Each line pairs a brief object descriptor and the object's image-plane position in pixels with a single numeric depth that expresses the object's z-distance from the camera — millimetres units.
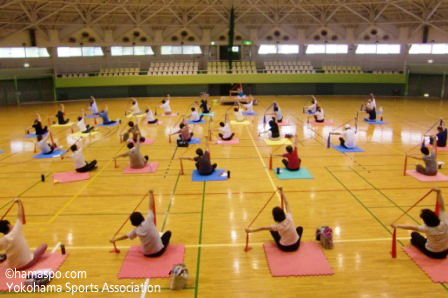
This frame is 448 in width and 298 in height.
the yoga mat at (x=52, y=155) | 16328
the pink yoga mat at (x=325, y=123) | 23031
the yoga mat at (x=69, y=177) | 13025
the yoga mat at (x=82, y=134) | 20375
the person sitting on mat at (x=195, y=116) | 23500
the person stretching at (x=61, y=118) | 23250
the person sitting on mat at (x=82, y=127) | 20766
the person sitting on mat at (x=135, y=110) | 26373
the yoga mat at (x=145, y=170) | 13875
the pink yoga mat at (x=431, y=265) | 7057
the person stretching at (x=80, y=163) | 13695
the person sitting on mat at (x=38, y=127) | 19094
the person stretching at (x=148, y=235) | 7509
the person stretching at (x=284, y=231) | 7708
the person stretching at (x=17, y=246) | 7078
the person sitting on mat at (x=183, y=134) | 17888
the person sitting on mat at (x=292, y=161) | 13684
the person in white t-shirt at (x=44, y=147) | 16359
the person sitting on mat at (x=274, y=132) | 18531
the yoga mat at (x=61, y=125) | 23562
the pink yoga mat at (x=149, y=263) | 7316
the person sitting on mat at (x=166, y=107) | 26547
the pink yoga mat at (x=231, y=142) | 18453
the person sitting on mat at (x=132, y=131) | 17742
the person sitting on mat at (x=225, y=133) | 18734
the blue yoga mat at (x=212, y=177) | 12984
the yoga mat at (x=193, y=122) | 23625
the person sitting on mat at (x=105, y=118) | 23188
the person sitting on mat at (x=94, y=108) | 24950
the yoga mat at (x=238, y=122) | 23688
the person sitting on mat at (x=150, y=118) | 23391
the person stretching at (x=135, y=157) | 14027
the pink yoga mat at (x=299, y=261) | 7320
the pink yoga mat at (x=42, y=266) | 7012
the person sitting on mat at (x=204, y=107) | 27047
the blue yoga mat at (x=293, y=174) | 13059
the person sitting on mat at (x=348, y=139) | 16797
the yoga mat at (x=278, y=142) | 18031
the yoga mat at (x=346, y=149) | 16617
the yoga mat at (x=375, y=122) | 23361
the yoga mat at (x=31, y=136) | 20328
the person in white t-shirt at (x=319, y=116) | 23281
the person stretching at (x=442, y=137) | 16484
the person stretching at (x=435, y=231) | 7168
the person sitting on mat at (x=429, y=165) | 12711
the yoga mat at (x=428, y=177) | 12536
